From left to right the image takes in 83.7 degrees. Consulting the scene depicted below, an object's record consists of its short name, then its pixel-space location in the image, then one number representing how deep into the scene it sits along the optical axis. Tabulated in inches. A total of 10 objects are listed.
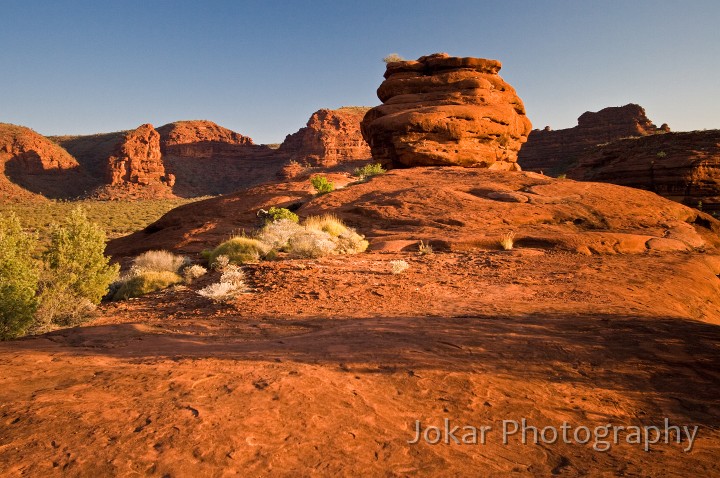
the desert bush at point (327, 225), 455.1
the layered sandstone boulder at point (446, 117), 792.3
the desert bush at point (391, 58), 1052.5
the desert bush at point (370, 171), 747.5
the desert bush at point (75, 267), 286.0
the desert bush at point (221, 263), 381.4
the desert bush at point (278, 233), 435.5
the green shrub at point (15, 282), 238.4
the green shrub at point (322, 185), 682.8
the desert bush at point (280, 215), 526.3
